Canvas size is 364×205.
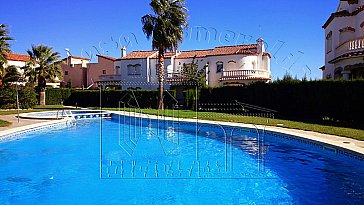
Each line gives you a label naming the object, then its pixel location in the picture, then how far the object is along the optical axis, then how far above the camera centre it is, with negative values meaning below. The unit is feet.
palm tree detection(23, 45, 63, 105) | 101.40 +11.16
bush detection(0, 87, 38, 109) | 92.84 +0.13
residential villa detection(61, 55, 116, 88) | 155.33 +15.14
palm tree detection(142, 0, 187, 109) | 86.38 +22.27
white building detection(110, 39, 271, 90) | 115.54 +14.46
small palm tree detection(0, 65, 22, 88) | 94.84 +7.12
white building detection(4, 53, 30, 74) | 141.09 +18.91
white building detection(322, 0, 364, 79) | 61.72 +14.25
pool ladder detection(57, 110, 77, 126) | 66.82 -4.52
